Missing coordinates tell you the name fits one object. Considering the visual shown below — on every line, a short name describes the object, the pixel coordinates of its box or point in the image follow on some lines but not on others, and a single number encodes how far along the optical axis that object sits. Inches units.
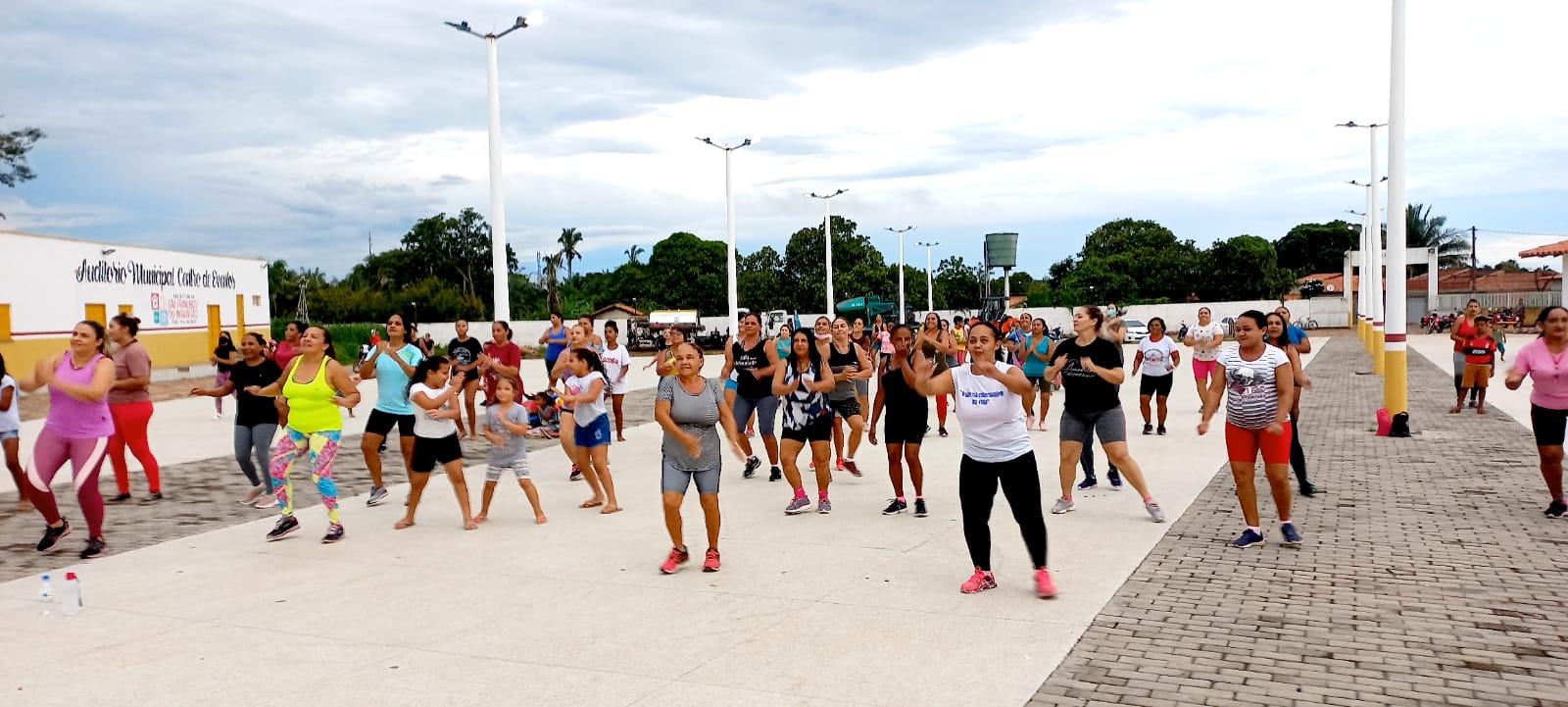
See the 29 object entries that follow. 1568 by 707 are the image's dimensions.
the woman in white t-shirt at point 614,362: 521.0
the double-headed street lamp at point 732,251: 1355.8
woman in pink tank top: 301.7
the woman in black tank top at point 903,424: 345.7
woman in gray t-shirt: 276.7
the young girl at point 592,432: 361.1
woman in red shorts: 279.9
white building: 1090.7
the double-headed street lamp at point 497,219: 719.1
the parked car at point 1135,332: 2134.6
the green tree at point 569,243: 4441.4
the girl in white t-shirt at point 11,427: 338.3
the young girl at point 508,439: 344.5
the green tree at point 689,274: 2896.2
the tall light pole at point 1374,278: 1156.5
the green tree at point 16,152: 1822.1
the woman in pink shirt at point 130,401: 365.1
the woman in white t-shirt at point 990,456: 246.5
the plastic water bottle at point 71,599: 247.3
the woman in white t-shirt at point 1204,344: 482.3
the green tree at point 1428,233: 3417.8
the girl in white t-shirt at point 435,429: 336.5
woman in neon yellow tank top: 322.7
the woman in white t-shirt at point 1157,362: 523.1
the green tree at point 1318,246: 4020.7
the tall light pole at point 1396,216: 531.8
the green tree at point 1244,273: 3011.8
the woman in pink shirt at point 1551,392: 317.7
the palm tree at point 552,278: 3583.7
